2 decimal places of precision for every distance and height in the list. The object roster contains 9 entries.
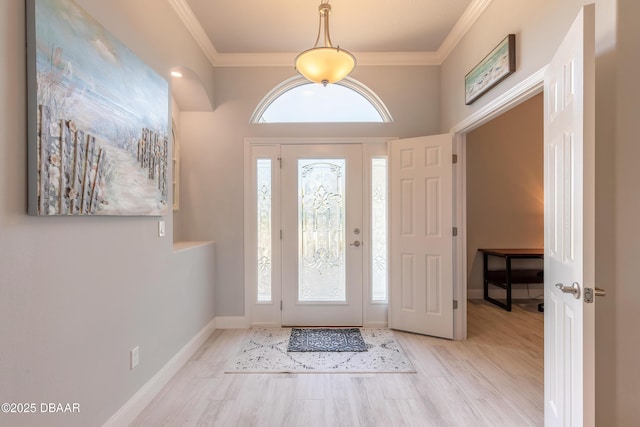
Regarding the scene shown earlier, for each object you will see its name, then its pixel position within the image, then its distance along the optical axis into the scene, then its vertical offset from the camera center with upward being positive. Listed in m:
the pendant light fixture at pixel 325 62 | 1.93 +0.96
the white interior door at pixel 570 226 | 1.22 -0.07
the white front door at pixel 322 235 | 3.41 -0.25
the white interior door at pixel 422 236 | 3.08 -0.24
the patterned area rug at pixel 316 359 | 2.51 -1.26
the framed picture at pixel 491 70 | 2.08 +1.07
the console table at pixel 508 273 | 3.99 -0.85
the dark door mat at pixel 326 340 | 2.89 -1.26
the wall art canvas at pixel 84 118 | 1.24 +0.47
